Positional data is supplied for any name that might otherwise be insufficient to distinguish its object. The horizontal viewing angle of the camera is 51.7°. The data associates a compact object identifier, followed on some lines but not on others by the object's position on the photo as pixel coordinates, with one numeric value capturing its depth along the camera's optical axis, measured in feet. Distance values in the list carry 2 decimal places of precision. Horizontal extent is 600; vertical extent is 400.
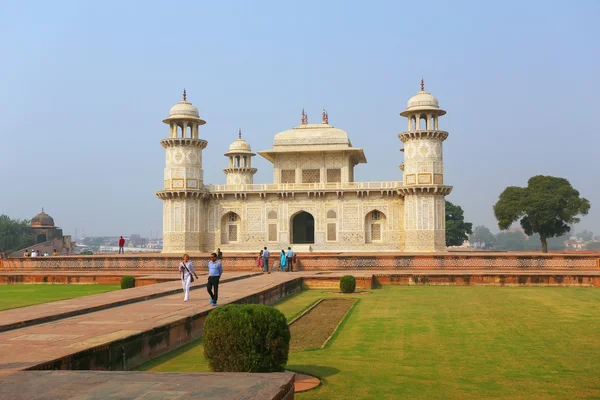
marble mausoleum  115.55
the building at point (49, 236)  215.31
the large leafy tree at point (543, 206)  150.30
